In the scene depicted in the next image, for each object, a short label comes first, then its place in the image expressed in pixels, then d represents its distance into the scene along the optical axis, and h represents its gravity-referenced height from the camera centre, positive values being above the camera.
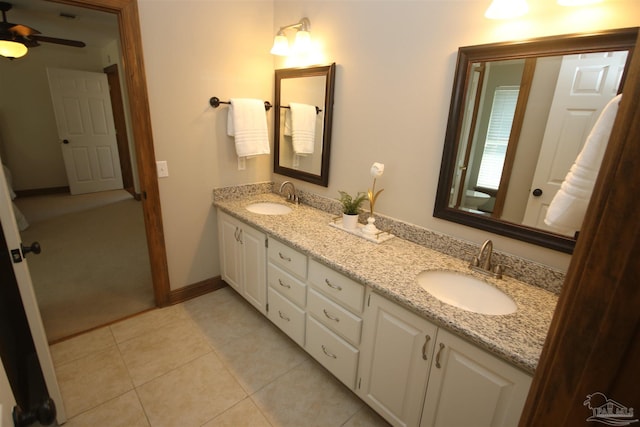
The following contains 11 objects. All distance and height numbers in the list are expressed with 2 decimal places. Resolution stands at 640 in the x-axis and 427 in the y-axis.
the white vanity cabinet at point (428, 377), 1.03 -0.90
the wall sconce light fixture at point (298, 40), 2.08 +0.57
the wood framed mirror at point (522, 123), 1.14 +0.06
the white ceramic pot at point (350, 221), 1.91 -0.56
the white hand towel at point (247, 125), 2.26 -0.01
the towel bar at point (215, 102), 2.21 +0.15
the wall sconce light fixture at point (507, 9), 1.20 +0.48
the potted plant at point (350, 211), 1.91 -0.50
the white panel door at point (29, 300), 1.17 -0.74
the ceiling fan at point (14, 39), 2.79 +0.71
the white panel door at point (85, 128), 4.75 -0.18
